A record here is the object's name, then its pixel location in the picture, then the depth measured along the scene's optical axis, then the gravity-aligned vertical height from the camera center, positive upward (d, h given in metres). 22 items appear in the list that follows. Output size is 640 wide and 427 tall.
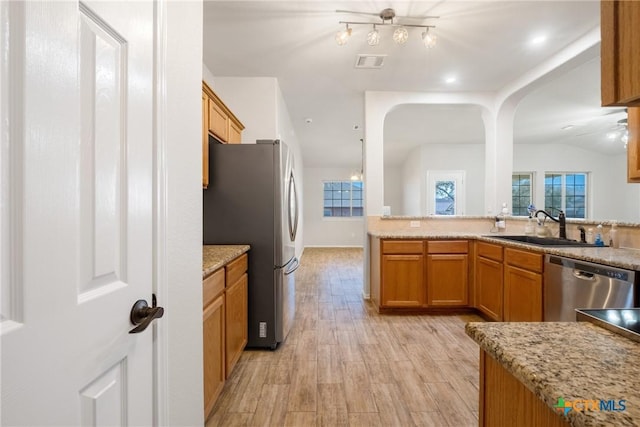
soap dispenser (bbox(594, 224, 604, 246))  2.24 -0.21
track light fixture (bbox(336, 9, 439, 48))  2.14 +1.50
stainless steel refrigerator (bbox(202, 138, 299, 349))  2.21 -0.04
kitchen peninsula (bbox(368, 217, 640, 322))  2.47 -0.59
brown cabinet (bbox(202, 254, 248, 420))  1.45 -0.71
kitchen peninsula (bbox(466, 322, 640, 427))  0.41 -0.29
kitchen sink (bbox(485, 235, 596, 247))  2.36 -0.29
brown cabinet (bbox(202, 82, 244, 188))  2.11 +0.79
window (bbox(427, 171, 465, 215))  6.72 +0.47
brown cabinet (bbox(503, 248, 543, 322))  2.18 -0.64
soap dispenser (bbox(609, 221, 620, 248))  2.15 -0.20
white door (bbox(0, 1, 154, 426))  0.45 +0.00
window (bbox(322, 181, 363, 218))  8.84 +0.41
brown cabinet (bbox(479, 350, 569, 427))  0.50 -0.40
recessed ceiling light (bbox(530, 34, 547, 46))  2.48 +1.59
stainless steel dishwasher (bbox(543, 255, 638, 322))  1.56 -0.49
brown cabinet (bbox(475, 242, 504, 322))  2.62 -0.70
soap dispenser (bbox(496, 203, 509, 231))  3.38 -0.10
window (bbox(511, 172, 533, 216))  6.67 +0.51
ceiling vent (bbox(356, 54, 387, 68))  2.76 +1.56
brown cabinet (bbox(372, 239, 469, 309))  3.03 -0.70
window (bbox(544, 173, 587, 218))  6.61 +0.46
